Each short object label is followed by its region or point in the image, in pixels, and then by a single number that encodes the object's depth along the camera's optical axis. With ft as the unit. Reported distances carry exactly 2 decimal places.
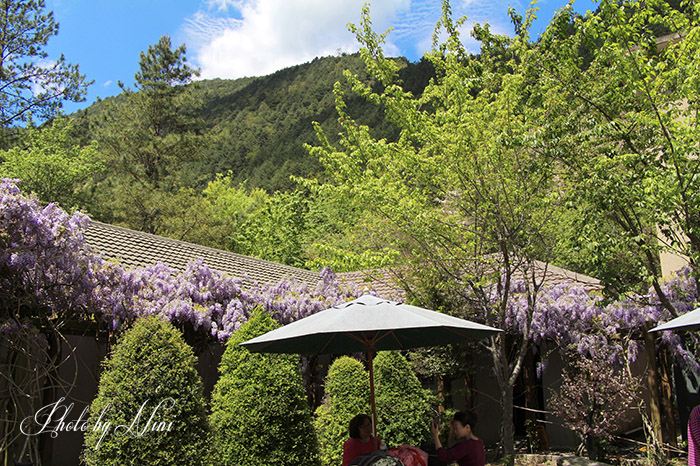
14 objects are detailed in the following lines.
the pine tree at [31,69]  80.89
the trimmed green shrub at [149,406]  18.44
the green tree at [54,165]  90.17
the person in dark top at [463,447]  18.90
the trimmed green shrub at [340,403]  31.40
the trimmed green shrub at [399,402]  33.68
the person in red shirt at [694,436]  14.55
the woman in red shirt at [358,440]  20.15
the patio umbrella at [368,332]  16.58
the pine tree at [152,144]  86.28
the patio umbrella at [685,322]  16.83
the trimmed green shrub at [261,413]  22.79
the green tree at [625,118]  25.90
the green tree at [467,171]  29.96
